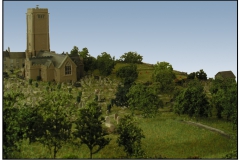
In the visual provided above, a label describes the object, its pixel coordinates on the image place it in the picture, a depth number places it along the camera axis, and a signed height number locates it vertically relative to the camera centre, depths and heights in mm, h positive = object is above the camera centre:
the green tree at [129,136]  27109 -2950
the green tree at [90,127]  26203 -2394
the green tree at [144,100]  35406 -1414
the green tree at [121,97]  36062 -1232
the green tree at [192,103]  35688 -1644
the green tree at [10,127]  24247 -2207
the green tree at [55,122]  25891 -2111
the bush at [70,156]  24348 -3598
